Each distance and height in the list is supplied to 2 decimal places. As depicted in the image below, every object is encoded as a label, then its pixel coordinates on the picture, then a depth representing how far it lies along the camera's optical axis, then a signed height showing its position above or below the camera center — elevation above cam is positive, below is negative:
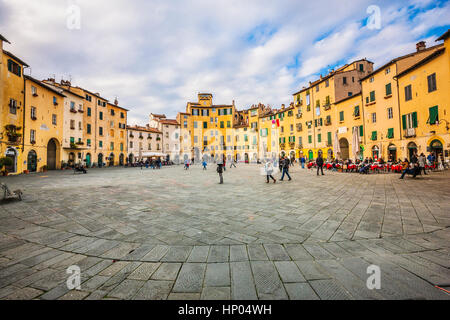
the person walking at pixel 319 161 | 12.83 +0.05
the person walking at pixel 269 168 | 9.45 -0.27
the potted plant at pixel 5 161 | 13.70 +0.64
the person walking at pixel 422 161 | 12.34 -0.12
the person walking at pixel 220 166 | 9.54 -0.10
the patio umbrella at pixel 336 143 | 17.74 +1.81
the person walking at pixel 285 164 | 10.46 -0.12
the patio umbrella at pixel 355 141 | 16.34 +1.86
